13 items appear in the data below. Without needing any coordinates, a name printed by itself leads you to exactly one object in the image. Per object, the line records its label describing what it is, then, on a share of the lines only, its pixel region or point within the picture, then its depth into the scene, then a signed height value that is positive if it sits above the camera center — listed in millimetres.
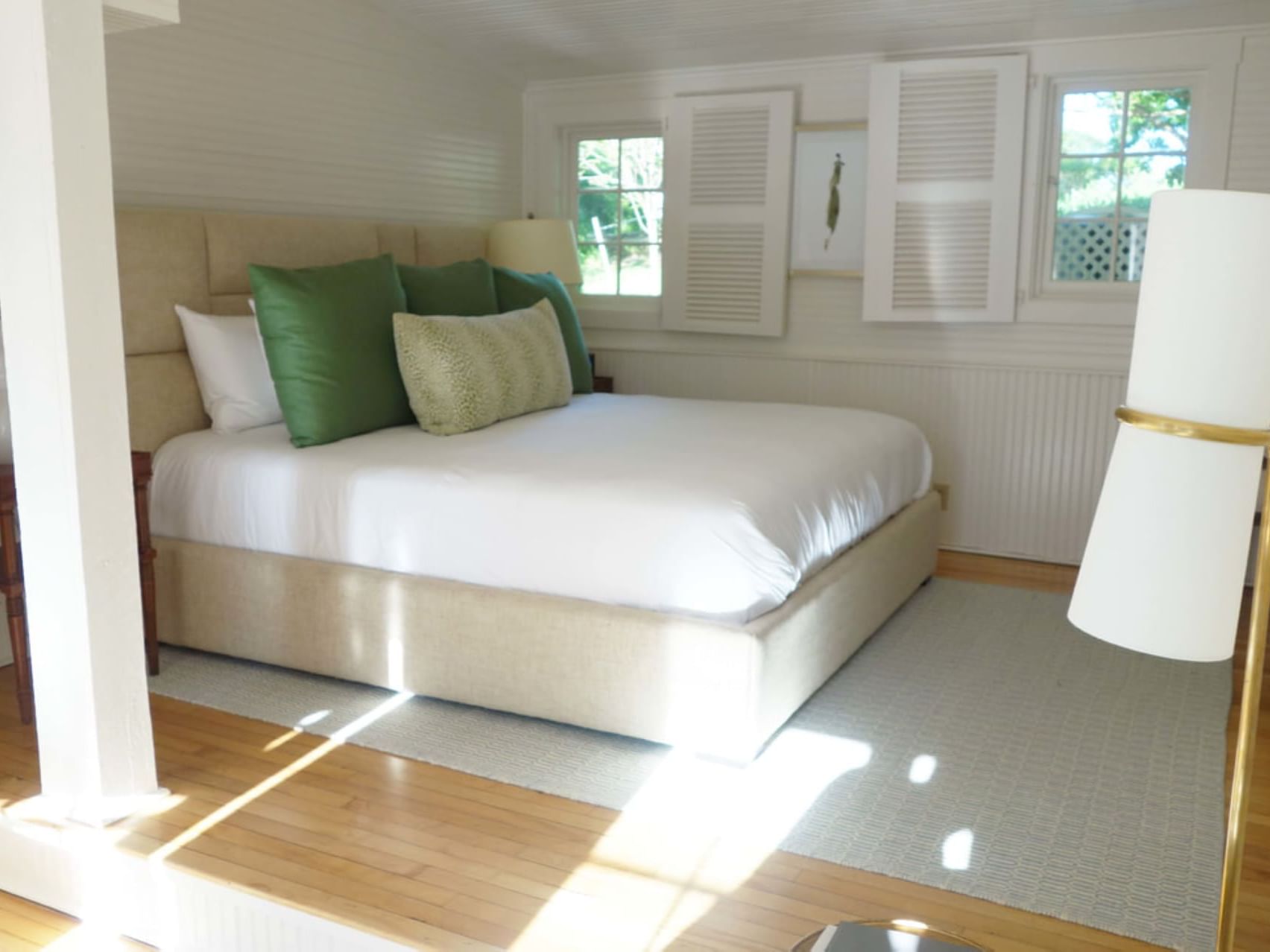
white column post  2127 -280
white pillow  3605 -346
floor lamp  1046 -168
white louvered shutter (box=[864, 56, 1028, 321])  4652 +309
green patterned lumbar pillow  3537 -338
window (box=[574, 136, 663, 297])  5629 +227
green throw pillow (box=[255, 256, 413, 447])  3400 -269
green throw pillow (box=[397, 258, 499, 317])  3971 -100
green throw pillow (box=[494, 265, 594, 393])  4414 -154
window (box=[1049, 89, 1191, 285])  4562 +375
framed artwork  5070 +276
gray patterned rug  2314 -1189
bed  2748 -737
